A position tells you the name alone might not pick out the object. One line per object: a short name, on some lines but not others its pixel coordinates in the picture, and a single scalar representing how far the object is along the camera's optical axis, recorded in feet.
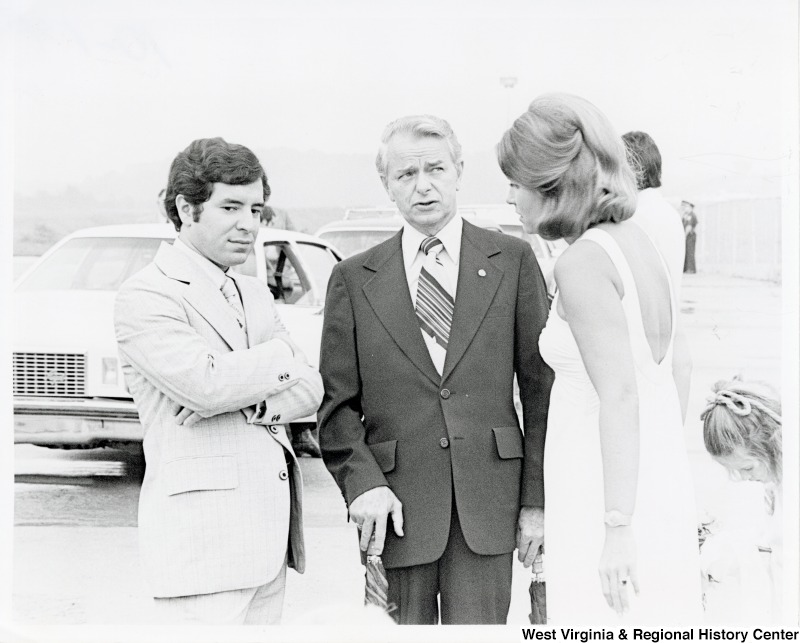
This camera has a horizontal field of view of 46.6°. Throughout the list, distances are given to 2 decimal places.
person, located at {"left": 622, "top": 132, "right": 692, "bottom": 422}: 10.16
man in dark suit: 8.69
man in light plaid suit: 8.01
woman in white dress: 7.65
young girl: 9.89
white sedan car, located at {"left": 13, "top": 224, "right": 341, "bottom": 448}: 11.72
